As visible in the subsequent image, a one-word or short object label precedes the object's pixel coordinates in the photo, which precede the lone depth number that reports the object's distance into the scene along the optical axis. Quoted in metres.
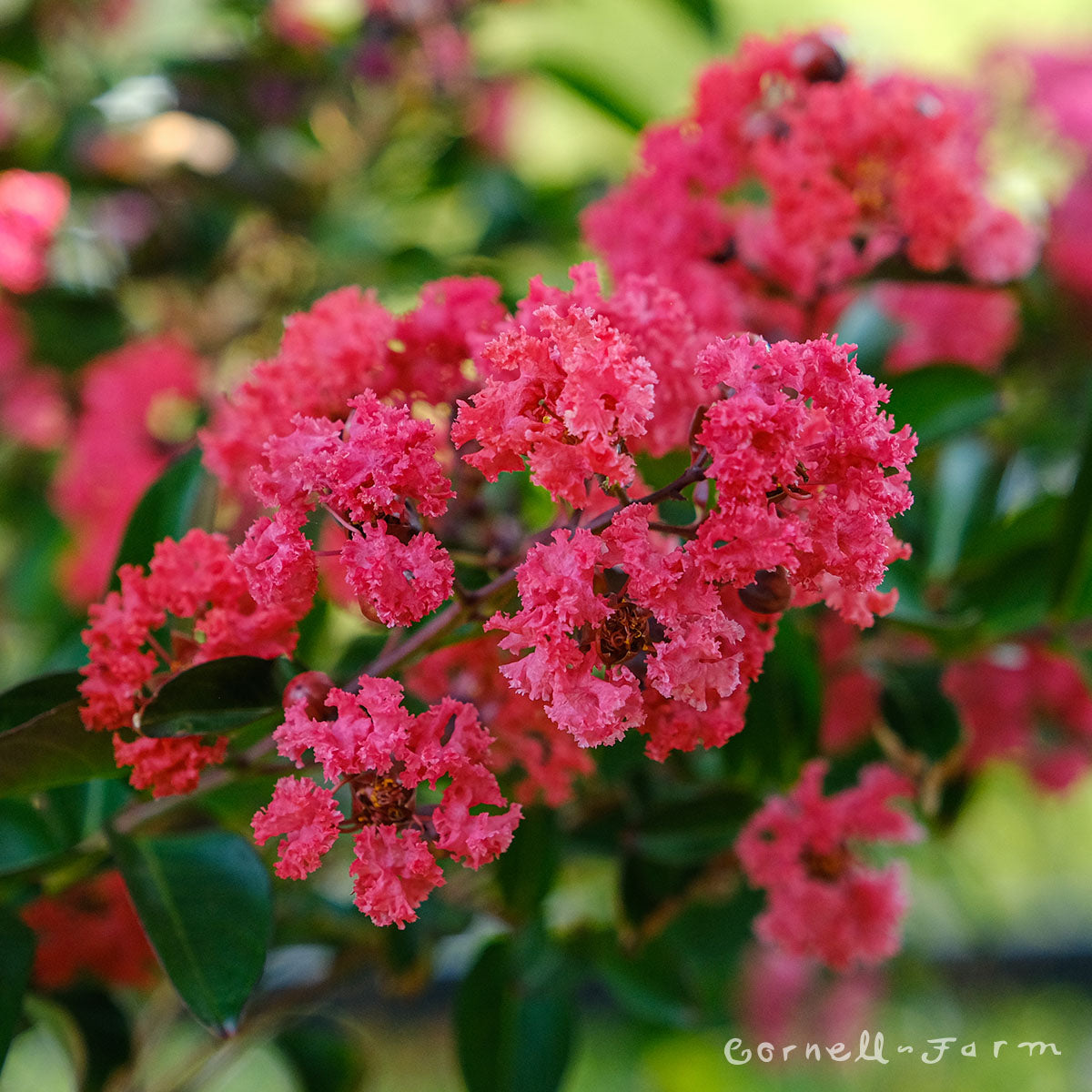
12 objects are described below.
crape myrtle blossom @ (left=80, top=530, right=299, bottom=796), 0.46
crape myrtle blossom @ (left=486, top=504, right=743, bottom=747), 0.43
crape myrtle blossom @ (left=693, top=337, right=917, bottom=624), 0.43
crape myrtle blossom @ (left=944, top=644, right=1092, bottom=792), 0.57
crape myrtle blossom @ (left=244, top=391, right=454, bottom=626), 0.44
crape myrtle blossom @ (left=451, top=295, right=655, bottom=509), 0.44
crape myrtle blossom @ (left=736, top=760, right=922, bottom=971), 0.50
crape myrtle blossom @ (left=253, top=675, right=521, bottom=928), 0.44
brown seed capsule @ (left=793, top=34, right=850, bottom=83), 0.52
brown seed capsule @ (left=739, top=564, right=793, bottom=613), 0.44
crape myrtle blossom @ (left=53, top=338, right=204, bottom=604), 0.65
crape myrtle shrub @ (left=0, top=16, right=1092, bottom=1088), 0.44
